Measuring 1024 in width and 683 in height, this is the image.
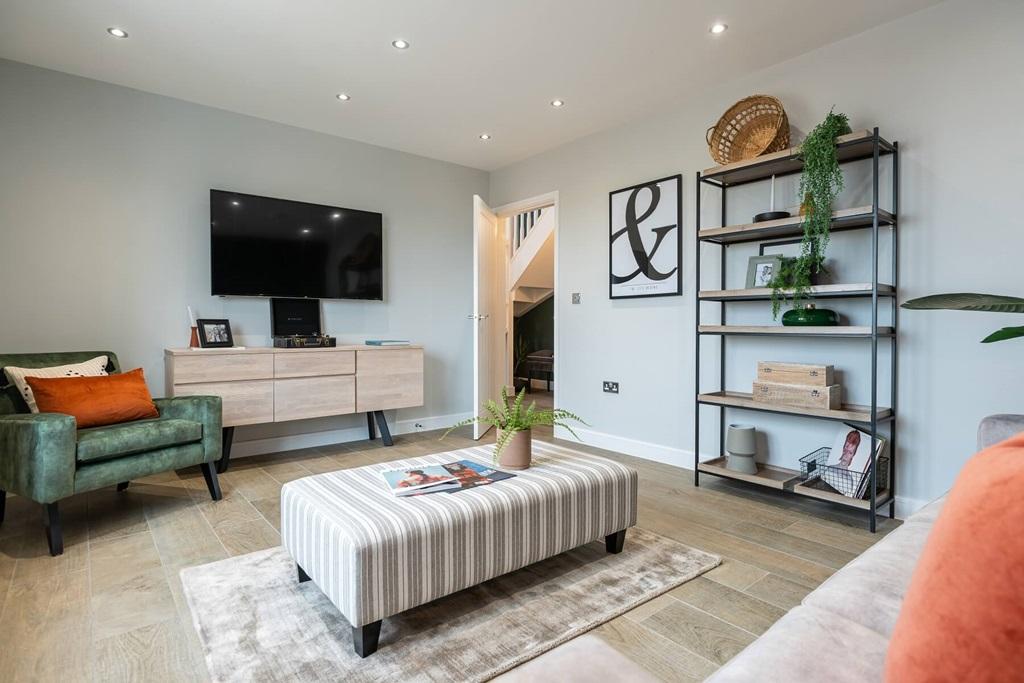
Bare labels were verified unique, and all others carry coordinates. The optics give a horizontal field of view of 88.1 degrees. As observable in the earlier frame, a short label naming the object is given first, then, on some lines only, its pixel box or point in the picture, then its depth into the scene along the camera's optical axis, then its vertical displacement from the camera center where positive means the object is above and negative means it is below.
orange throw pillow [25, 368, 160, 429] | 2.55 -0.33
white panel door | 4.30 +0.22
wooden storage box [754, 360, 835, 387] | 2.66 -0.23
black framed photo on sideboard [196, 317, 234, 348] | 3.57 -0.02
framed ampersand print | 3.57 +0.64
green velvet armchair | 2.19 -0.53
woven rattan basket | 2.86 +1.13
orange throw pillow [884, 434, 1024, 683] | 0.42 -0.22
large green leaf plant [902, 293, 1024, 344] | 1.85 +0.09
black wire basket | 2.54 -0.74
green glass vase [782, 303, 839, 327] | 2.69 +0.07
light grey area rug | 1.47 -0.92
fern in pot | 2.10 -0.43
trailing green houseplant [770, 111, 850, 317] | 2.51 +0.67
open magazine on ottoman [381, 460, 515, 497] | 1.85 -0.55
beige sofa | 0.75 -0.49
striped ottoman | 1.50 -0.64
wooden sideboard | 3.29 -0.34
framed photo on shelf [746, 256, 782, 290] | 2.93 +0.34
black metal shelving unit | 2.45 +0.18
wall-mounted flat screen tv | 3.68 +0.62
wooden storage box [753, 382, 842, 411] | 2.63 -0.34
